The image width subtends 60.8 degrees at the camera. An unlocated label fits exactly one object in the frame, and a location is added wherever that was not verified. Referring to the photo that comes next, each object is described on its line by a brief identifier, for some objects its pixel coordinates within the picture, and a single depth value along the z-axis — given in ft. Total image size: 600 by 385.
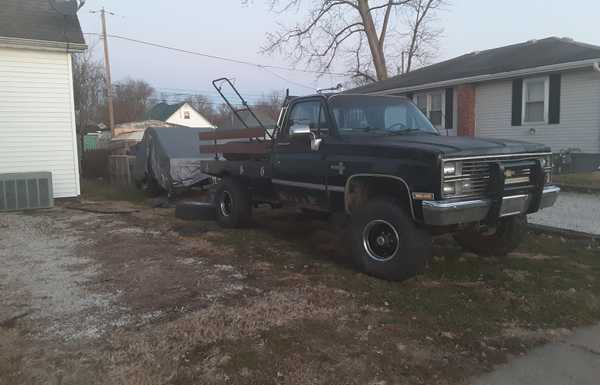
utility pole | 108.88
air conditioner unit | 35.42
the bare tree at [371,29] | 91.25
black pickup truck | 16.39
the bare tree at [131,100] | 210.18
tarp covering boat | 40.19
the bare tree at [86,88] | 108.88
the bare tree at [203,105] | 261.65
